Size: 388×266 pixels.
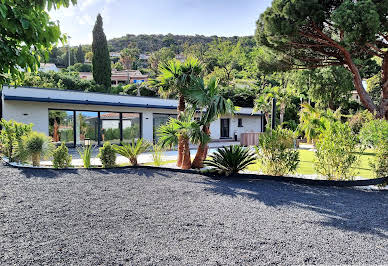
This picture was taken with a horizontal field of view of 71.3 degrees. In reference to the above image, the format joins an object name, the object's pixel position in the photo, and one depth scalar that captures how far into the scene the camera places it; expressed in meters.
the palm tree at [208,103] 8.28
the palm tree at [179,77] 8.89
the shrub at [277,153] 7.34
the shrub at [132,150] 8.82
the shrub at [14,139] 8.48
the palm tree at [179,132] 8.09
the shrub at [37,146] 8.27
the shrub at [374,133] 6.77
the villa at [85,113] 13.54
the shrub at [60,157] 8.16
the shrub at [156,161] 9.02
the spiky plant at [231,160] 7.84
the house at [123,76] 59.16
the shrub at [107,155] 8.36
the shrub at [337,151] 6.70
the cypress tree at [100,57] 34.56
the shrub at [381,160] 6.79
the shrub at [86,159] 8.28
